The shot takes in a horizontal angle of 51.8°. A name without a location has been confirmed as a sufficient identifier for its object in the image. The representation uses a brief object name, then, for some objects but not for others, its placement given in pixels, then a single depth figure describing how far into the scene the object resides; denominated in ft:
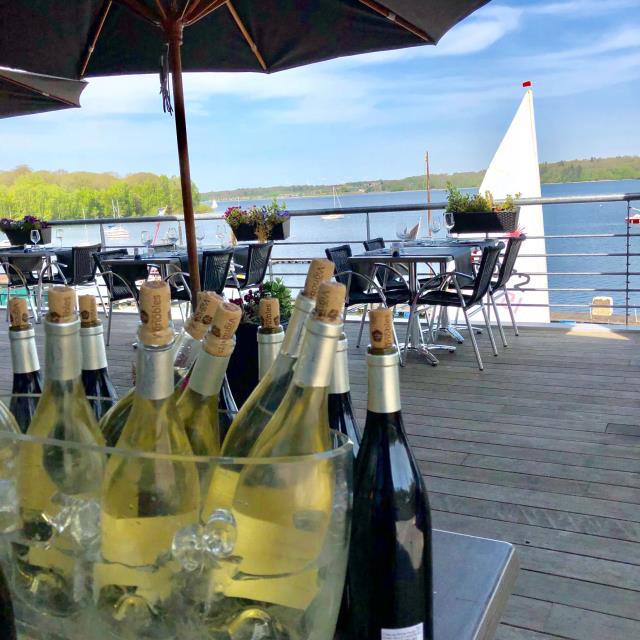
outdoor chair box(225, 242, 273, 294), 17.76
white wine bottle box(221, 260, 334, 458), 1.61
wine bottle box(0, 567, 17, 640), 1.54
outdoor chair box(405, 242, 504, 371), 13.47
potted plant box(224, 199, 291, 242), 18.83
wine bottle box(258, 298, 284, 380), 1.98
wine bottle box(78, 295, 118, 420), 1.97
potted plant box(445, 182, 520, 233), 16.28
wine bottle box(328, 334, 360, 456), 1.97
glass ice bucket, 1.42
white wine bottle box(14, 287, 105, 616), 1.53
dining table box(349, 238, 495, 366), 13.82
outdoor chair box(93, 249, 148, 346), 17.53
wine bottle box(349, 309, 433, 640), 1.78
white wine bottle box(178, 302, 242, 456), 1.52
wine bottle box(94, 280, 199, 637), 1.43
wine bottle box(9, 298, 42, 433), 1.95
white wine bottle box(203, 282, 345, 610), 1.41
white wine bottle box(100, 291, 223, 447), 1.76
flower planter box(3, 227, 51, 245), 22.49
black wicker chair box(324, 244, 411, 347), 14.83
